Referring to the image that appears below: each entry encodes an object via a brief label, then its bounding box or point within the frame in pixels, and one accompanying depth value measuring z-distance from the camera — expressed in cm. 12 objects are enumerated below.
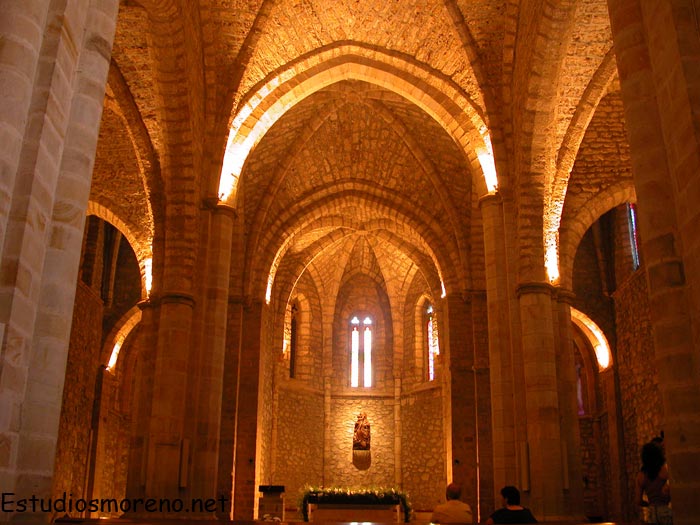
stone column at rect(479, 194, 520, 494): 1161
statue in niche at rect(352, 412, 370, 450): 2403
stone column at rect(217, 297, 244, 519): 1661
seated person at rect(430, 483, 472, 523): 755
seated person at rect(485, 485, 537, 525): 678
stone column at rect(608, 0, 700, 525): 504
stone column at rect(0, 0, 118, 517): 468
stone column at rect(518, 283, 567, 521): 1052
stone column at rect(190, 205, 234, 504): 1159
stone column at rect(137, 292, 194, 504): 1092
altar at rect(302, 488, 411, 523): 1694
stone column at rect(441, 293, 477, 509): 1770
